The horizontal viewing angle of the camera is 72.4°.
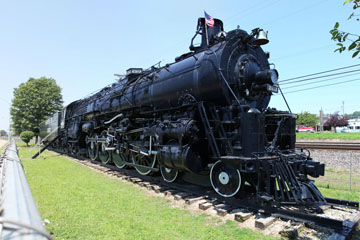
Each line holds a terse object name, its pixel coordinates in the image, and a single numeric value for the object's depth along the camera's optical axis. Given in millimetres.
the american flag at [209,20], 7519
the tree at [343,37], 3141
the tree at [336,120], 68875
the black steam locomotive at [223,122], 5527
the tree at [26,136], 31625
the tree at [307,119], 70938
